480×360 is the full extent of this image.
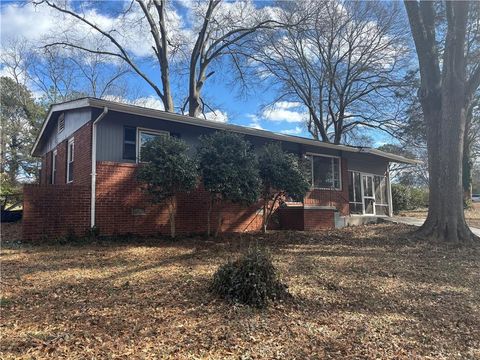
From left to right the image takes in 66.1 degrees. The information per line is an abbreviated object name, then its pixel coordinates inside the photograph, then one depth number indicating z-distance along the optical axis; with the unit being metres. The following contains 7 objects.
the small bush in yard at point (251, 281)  4.82
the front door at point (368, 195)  19.36
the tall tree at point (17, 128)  30.16
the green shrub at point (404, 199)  24.34
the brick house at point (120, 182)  9.88
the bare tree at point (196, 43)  20.95
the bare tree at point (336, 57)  20.34
